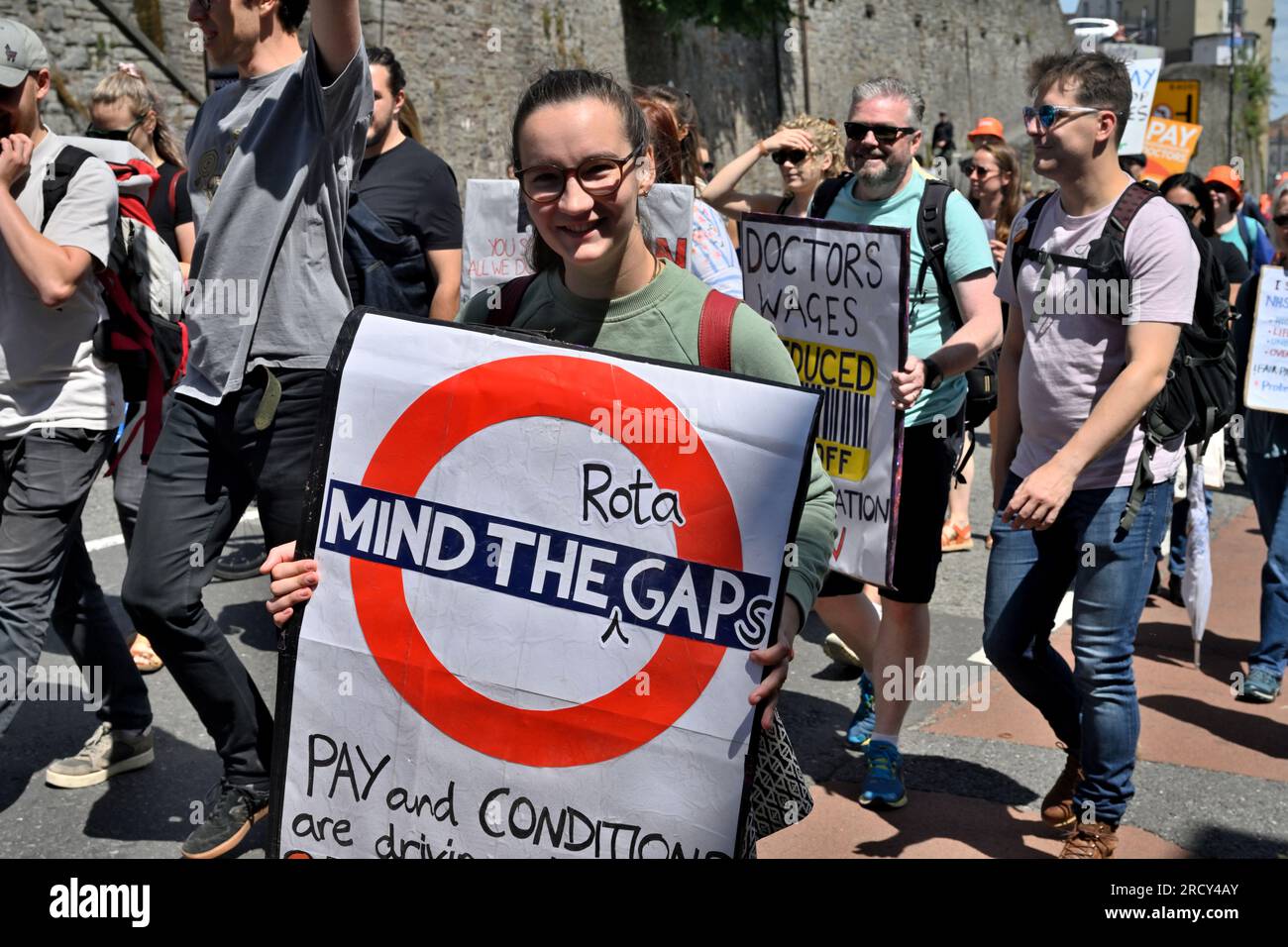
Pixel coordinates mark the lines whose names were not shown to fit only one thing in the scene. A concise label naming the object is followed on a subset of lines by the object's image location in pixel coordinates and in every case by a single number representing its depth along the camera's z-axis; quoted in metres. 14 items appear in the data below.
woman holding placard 2.22
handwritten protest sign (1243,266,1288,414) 5.48
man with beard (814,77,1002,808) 4.23
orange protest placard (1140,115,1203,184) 13.32
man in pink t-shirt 3.43
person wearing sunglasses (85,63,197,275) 5.98
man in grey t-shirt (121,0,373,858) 3.31
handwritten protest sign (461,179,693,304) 5.97
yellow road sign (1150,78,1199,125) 17.41
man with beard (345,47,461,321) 4.41
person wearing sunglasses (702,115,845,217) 5.53
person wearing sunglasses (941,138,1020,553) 7.71
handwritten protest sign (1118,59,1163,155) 11.43
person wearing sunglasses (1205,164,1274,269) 9.36
